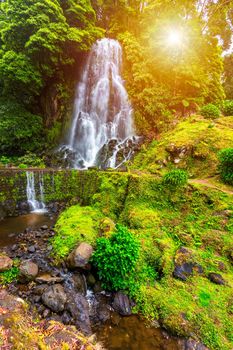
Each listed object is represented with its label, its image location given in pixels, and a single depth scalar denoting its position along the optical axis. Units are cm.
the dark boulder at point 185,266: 469
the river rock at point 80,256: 478
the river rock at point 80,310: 383
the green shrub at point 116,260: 447
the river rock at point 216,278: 448
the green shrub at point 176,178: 658
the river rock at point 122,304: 420
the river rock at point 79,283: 456
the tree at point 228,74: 2006
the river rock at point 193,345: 352
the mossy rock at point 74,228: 543
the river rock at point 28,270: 460
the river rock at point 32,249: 557
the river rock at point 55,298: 402
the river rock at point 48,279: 455
